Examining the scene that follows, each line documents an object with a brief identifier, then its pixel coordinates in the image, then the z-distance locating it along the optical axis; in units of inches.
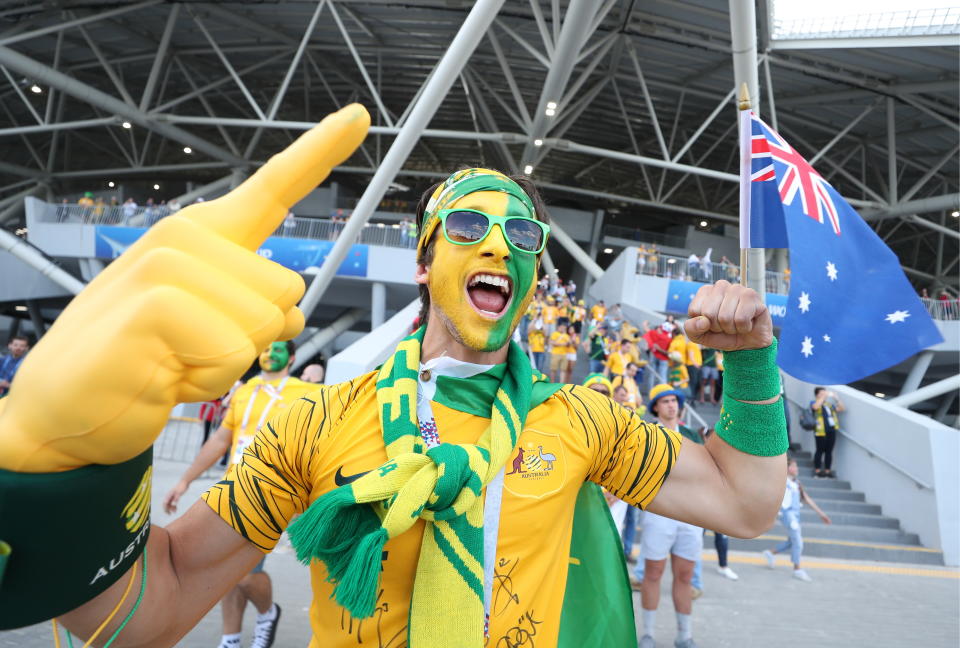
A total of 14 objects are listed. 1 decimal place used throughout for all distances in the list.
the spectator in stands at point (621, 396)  246.9
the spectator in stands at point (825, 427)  421.7
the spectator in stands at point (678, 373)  450.6
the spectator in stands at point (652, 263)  835.4
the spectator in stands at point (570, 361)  510.3
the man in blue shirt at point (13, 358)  337.1
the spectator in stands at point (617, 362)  438.9
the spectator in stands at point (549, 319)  547.5
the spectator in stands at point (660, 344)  491.1
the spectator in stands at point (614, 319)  628.1
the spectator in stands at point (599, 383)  194.5
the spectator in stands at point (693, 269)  842.2
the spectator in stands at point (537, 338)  534.3
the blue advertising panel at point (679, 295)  810.8
